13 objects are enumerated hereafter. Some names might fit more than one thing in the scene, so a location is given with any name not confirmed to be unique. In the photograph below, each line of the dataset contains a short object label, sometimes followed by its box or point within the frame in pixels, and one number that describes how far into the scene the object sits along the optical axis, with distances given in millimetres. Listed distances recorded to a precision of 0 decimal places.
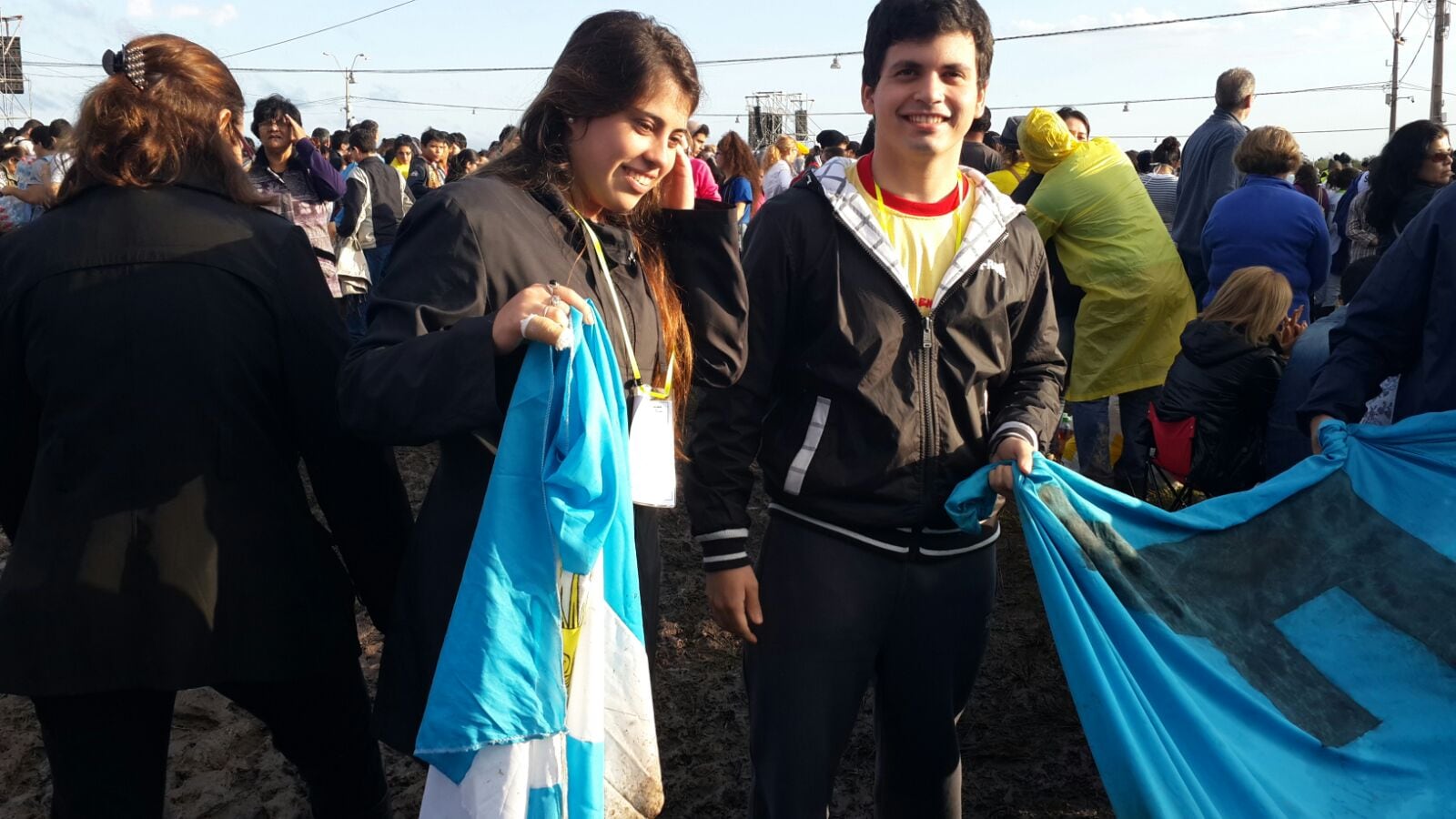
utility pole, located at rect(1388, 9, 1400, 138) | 37781
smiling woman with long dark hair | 1619
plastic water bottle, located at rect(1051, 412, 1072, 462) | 6332
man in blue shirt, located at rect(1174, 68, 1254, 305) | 6137
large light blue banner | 2029
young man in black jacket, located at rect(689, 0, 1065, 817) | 2195
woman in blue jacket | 5312
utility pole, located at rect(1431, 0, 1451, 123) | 26797
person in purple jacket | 6352
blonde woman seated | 4477
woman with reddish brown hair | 1958
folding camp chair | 4656
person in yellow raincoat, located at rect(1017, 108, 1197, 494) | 5465
